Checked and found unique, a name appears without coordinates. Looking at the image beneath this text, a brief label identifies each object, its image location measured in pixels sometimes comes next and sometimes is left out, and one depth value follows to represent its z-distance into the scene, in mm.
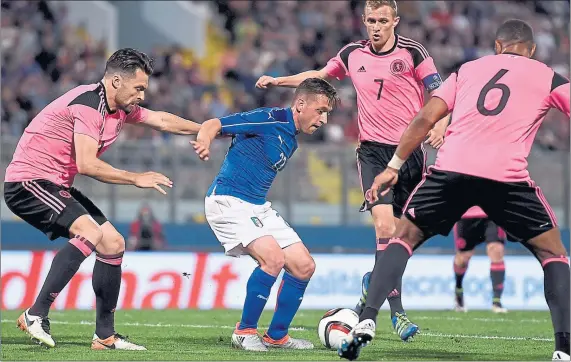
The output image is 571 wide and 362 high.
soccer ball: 16484
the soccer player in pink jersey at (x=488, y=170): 14078
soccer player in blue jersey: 16922
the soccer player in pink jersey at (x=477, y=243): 27453
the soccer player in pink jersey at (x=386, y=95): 19047
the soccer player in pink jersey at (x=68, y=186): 16516
